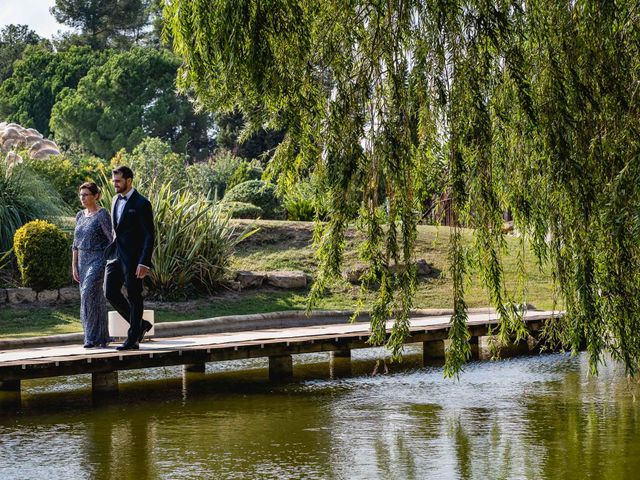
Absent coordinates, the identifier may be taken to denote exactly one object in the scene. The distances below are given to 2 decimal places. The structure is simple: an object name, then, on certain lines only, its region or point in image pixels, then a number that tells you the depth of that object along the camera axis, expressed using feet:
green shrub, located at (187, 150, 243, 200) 105.09
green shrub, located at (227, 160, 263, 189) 93.50
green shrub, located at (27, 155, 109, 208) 74.64
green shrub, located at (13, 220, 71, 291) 55.77
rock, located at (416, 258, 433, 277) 69.36
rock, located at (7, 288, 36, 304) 56.34
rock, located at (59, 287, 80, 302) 58.08
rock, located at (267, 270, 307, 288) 64.85
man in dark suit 36.40
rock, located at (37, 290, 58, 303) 57.23
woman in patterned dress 38.32
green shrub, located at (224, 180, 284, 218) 81.97
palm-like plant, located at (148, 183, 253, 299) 59.82
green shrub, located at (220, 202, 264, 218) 78.22
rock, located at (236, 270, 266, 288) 63.82
